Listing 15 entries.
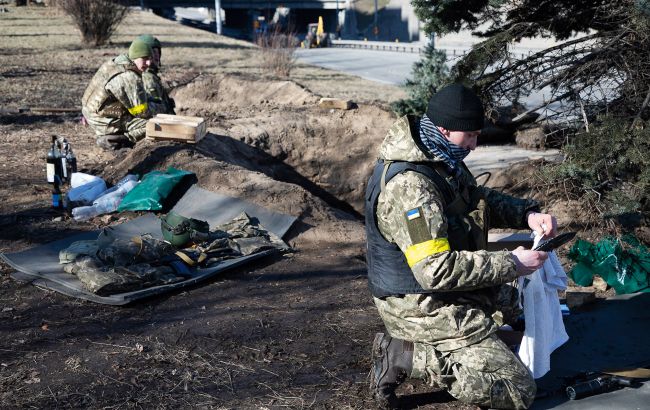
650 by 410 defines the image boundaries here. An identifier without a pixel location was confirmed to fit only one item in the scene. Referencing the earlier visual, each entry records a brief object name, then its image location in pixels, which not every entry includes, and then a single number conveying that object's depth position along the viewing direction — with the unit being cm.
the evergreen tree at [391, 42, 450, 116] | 1123
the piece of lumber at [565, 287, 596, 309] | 534
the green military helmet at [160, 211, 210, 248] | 612
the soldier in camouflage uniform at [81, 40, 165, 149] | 903
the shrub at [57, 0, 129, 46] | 1969
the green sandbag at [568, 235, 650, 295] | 587
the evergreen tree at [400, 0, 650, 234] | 696
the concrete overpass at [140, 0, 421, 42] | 5316
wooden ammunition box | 847
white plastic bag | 736
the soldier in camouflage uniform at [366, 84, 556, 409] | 365
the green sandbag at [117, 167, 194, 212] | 707
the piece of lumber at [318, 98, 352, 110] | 1132
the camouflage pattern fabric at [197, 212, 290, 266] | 605
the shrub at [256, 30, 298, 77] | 1750
